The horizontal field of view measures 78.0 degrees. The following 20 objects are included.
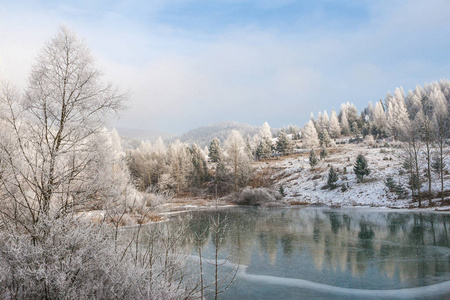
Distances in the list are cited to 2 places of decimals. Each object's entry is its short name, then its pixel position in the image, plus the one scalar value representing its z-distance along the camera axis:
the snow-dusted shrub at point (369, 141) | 64.61
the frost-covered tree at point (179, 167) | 54.70
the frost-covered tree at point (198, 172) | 56.94
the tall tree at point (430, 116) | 27.52
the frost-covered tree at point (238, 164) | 48.34
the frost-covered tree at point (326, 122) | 92.25
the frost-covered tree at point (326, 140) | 70.38
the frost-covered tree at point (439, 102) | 62.87
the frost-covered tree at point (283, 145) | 70.00
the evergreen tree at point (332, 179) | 38.05
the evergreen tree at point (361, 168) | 35.75
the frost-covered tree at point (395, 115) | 67.81
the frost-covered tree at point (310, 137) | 74.62
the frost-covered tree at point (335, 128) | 86.47
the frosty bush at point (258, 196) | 38.59
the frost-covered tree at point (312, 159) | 47.66
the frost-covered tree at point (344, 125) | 90.25
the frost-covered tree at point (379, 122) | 75.19
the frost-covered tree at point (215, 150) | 63.63
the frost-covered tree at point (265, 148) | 68.75
